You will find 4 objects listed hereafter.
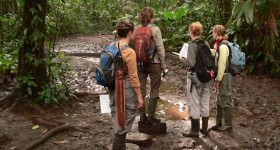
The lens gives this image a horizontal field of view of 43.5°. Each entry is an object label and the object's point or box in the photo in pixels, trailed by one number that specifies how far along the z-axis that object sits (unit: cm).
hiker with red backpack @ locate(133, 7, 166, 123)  571
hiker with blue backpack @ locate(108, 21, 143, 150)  439
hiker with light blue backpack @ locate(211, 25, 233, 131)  590
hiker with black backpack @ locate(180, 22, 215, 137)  563
